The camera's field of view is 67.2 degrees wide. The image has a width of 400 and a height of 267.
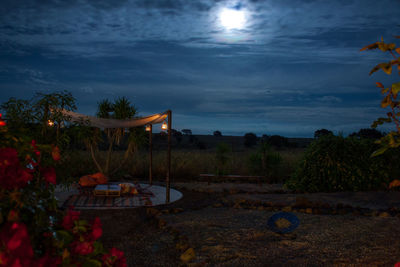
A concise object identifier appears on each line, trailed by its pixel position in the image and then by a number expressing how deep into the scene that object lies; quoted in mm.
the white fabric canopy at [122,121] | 6938
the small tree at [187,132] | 44344
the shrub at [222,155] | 10320
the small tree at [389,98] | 932
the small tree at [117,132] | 9688
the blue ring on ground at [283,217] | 4114
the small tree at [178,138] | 36984
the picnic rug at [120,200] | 6109
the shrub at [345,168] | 7520
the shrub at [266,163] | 10000
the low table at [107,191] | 6449
